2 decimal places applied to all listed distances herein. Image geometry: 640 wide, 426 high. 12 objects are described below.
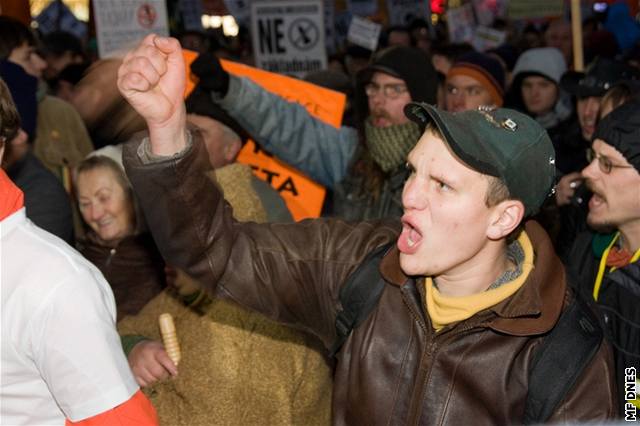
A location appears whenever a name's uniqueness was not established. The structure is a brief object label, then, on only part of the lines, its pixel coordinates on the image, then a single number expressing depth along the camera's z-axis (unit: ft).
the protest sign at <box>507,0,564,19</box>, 44.62
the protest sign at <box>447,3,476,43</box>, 43.11
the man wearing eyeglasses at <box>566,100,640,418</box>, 10.23
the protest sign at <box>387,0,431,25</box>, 52.85
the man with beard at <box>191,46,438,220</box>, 13.61
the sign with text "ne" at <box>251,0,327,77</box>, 24.45
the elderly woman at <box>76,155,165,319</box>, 12.25
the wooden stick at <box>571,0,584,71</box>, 15.32
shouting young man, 7.10
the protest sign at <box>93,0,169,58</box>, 24.31
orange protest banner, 15.09
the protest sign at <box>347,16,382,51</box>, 33.78
